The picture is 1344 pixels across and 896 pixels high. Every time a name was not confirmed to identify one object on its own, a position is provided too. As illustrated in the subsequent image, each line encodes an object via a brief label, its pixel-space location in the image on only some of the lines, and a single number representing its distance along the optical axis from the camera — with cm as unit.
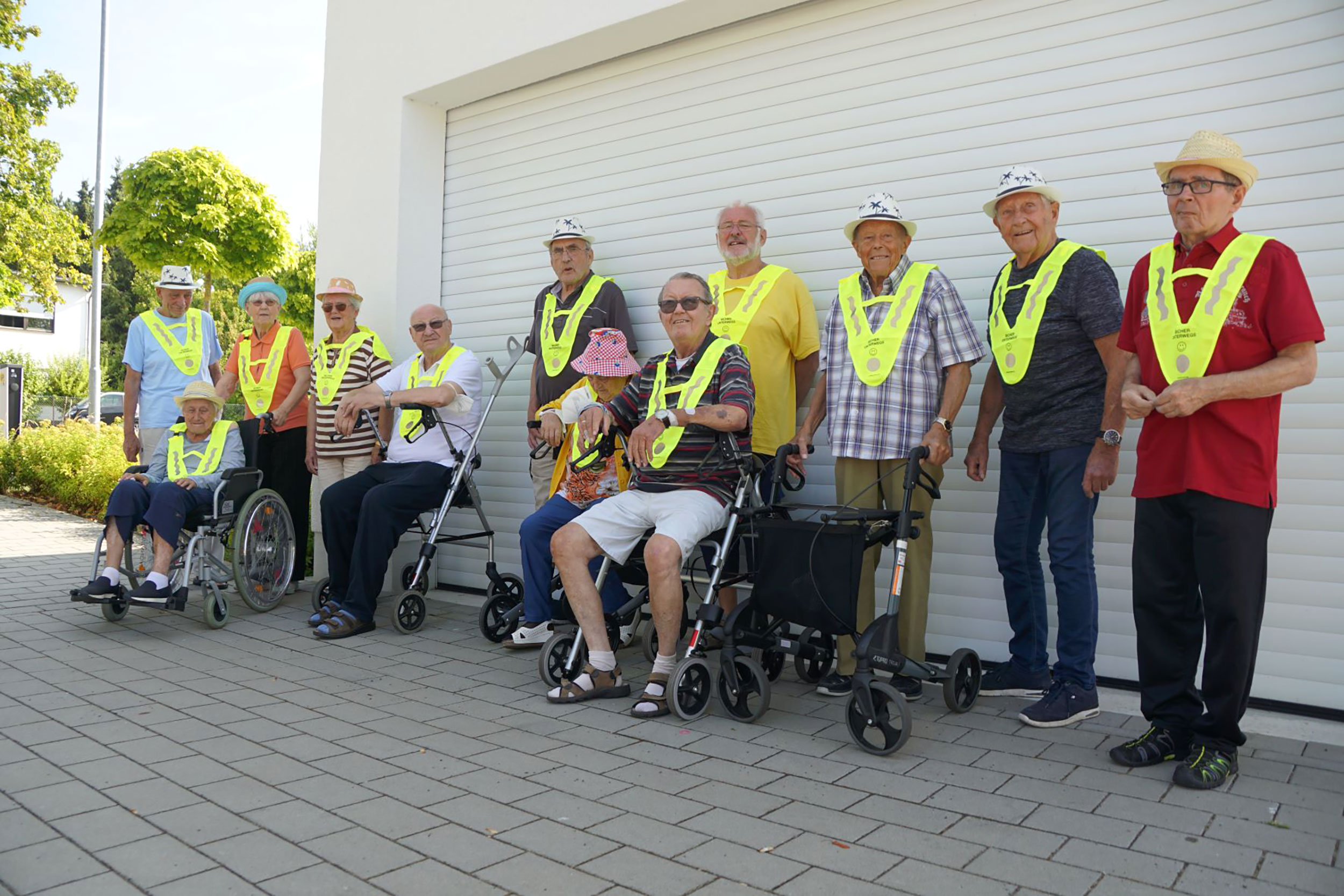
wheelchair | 567
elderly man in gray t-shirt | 396
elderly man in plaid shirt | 430
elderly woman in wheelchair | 553
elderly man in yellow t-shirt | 500
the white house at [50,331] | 4141
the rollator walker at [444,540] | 572
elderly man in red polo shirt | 317
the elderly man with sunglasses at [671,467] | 421
